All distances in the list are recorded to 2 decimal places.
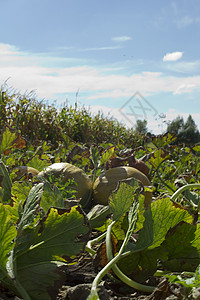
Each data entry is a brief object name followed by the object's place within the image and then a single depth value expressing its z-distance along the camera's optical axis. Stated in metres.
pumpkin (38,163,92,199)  2.14
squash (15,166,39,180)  2.23
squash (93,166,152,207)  2.19
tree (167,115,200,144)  37.94
